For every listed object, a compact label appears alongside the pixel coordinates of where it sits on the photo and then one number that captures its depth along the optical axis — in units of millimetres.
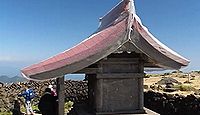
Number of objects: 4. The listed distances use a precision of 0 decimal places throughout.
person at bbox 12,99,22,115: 9615
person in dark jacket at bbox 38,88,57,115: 4673
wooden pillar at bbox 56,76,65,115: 4229
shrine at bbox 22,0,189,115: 3947
